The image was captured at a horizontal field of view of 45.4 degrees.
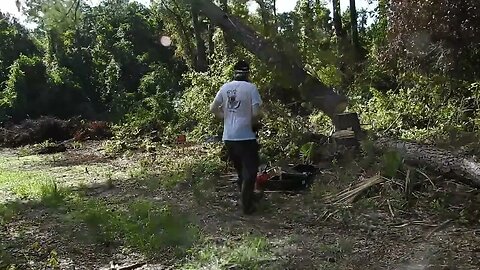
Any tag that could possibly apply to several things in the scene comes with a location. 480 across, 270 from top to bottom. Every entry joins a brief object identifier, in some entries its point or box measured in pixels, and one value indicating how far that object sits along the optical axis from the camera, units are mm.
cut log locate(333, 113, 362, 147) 8320
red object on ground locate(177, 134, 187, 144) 14077
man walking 6004
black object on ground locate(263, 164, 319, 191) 7215
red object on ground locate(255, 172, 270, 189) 7285
